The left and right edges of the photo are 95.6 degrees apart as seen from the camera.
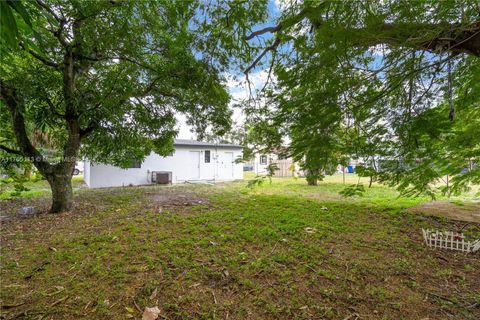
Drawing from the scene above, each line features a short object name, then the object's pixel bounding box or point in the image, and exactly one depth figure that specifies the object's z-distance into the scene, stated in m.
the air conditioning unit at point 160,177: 11.91
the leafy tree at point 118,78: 3.59
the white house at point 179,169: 11.23
